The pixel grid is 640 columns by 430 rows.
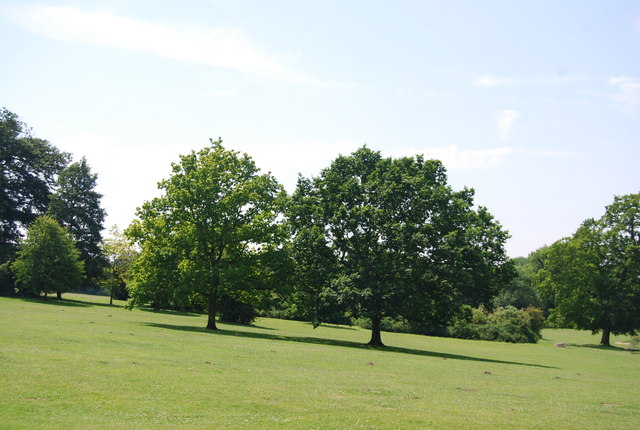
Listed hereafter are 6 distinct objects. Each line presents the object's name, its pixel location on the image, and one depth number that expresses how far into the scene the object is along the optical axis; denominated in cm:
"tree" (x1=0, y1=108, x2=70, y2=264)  8112
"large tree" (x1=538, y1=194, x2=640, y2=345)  6650
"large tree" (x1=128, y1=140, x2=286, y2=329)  4250
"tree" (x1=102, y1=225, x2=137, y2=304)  8400
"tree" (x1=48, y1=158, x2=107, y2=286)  8369
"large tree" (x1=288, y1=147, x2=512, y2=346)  3784
